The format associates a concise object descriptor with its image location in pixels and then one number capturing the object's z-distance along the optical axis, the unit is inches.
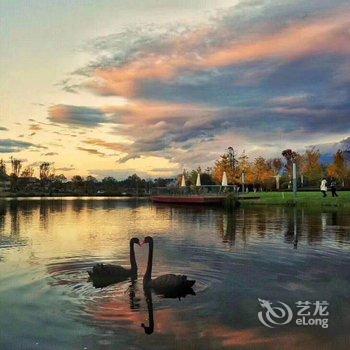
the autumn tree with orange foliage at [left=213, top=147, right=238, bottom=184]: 4083.4
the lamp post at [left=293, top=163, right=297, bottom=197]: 2223.2
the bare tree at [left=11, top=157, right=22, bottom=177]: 7204.7
